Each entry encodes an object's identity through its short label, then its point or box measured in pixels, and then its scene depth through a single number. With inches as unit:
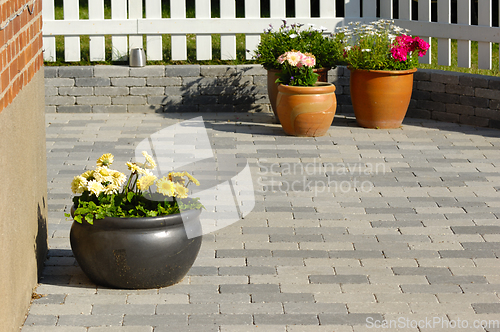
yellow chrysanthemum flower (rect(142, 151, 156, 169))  276.2
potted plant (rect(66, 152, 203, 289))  258.2
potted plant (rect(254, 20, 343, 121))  587.5
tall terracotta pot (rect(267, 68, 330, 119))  586.3
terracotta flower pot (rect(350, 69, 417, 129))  561.4
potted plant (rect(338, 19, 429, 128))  562.3
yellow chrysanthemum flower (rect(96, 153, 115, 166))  279.2
